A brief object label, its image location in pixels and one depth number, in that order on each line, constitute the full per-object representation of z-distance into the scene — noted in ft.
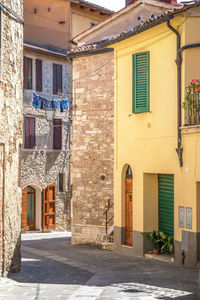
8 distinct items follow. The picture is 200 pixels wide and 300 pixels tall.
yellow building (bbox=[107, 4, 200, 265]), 46.60
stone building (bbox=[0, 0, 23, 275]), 41.91
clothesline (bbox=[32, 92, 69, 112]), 90.07
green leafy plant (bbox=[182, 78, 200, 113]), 44.86
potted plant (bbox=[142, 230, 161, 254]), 52.49
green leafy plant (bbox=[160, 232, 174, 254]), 51.13
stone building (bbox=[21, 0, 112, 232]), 90.02
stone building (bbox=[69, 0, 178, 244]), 65.67
